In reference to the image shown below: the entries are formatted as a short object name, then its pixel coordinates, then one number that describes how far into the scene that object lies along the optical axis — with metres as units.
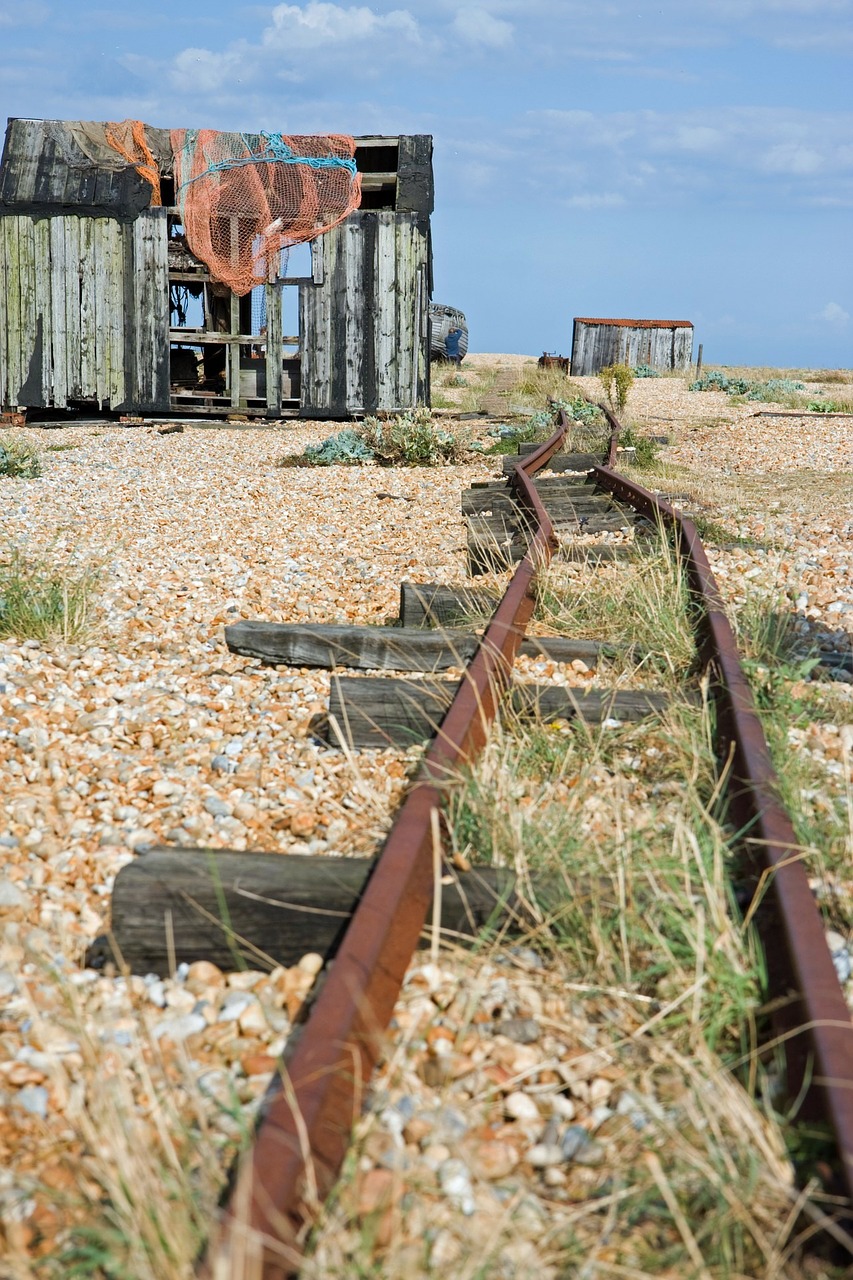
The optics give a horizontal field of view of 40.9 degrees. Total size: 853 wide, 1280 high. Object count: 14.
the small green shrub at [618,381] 16.23
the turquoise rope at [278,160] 16.03
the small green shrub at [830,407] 19.27
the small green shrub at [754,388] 22.16
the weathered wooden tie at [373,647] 4.09
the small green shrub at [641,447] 10.98
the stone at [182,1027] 2.07
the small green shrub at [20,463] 9.94
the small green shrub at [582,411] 13.72
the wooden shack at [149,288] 15.91
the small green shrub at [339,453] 10.96
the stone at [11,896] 2.59
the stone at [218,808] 3.02
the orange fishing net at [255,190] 16.00
